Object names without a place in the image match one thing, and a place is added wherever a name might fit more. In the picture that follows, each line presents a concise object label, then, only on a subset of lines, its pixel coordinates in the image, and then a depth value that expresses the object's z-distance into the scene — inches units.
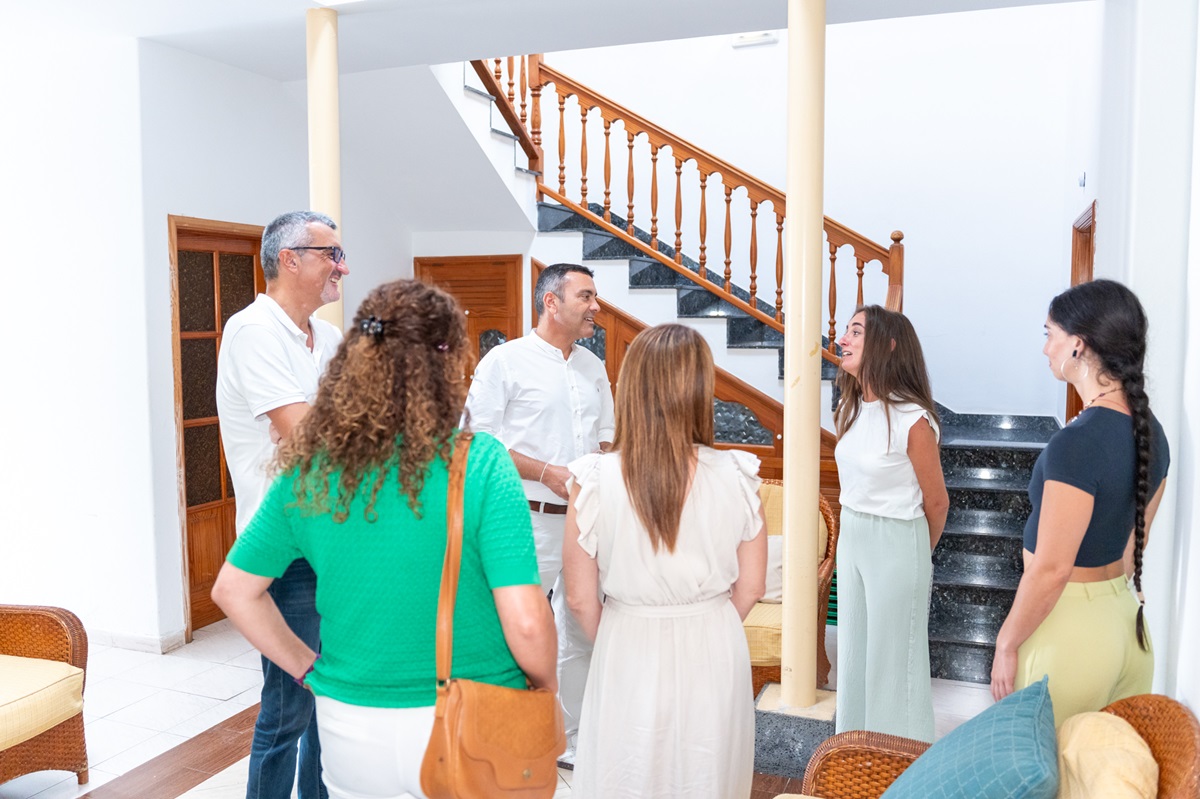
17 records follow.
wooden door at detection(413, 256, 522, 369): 236.4
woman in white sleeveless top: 107.2
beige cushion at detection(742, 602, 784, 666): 135.8
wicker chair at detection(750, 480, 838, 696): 135.8
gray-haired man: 86.9
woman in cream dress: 72.8
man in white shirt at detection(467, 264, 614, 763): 121.0
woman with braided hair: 68.9
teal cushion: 55.6
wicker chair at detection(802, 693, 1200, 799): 76.3
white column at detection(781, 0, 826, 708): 113.0
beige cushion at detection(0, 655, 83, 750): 105.1
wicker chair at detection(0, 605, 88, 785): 111.3
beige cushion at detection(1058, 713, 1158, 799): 52.5
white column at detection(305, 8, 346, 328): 137.9
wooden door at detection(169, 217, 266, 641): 175.0
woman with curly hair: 55.5
